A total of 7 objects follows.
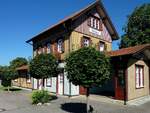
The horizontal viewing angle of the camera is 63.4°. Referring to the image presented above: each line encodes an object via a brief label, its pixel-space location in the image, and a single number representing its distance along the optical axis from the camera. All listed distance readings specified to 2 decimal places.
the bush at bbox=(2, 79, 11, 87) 13.86
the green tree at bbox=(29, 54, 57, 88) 8.92
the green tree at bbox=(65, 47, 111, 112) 6.02
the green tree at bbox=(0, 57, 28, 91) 13.67
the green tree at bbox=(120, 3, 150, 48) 19.54
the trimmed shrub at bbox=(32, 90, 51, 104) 8.46
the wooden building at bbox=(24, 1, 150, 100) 9.13
